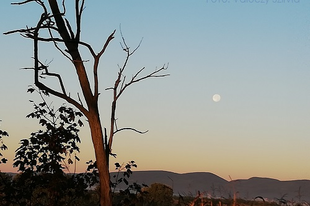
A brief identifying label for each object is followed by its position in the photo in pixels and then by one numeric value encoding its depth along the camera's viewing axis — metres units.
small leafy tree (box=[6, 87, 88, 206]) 10.53
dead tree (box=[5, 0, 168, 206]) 8.36
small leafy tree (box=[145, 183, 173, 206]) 20.92
